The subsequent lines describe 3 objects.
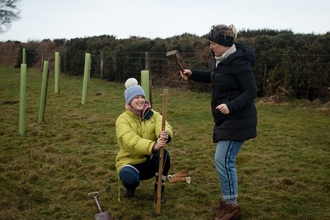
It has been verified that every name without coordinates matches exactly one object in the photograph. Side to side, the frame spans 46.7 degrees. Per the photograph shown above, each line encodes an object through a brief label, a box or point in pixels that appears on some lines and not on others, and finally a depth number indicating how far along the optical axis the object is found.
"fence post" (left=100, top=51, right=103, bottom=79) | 16.89
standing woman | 3.16
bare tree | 30.58
